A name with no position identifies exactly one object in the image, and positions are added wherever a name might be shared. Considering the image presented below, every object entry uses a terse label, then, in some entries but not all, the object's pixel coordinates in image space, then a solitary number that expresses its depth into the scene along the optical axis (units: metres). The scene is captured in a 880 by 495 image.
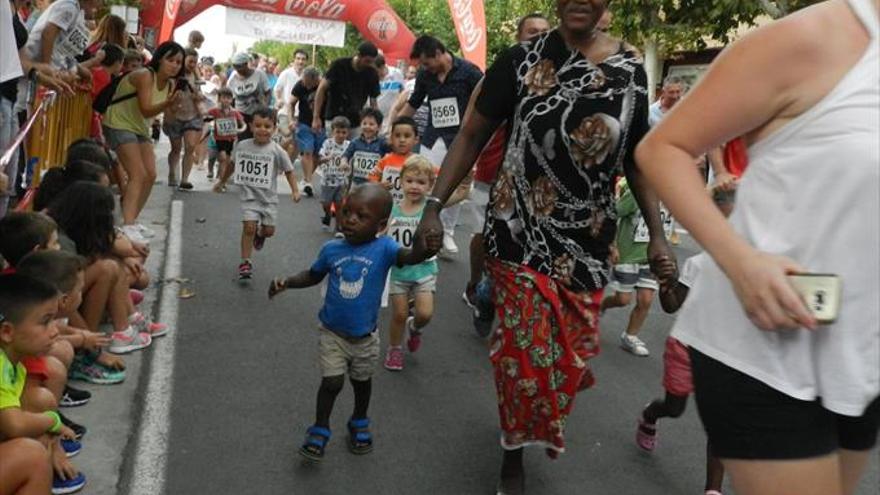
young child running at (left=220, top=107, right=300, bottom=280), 7.13
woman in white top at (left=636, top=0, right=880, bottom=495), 1.59
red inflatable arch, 17.66
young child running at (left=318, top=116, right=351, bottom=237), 8.88
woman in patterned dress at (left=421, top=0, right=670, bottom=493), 3.24
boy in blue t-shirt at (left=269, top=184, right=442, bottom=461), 3.95
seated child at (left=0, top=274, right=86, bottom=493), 2.86
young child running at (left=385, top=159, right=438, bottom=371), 5.21
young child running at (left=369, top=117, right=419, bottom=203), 6.70
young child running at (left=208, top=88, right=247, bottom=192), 11.76
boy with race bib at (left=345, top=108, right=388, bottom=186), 8.00
